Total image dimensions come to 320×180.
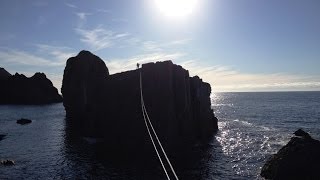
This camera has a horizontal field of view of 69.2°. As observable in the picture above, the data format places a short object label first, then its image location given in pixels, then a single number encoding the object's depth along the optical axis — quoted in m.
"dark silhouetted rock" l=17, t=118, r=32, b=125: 68.69
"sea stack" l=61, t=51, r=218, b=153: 40.07
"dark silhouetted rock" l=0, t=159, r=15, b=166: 32.30
